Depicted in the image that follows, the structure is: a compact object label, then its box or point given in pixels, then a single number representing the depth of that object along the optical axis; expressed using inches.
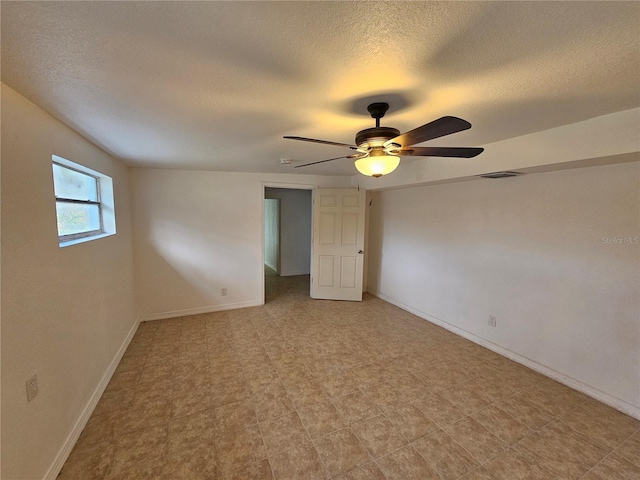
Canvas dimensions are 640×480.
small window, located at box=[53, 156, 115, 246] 78.1
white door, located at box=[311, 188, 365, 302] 178.9
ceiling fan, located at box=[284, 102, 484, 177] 61.7
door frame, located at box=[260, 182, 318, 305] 167.5
